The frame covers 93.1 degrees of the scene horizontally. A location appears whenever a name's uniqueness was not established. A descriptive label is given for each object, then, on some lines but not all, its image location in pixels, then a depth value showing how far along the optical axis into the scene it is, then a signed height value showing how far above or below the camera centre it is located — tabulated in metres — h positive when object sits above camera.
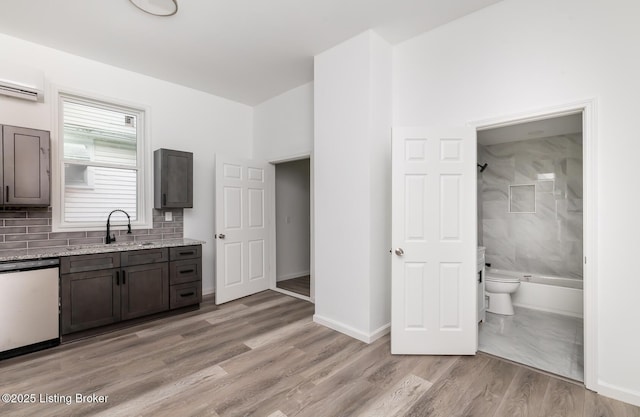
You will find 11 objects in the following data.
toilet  3.73 -1.05
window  3.47 +0.56
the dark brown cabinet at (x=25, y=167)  2.79 +0.39
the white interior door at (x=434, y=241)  2.68 -0.29
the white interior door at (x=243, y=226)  4.17 -0.26
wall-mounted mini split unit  2.91 +1.26
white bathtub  3.67 -1.09
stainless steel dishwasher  2.59 -0.87
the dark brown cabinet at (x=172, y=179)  3.86 +0.39
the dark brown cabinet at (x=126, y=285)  2.94 -0.83
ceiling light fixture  2.50 +1.72
